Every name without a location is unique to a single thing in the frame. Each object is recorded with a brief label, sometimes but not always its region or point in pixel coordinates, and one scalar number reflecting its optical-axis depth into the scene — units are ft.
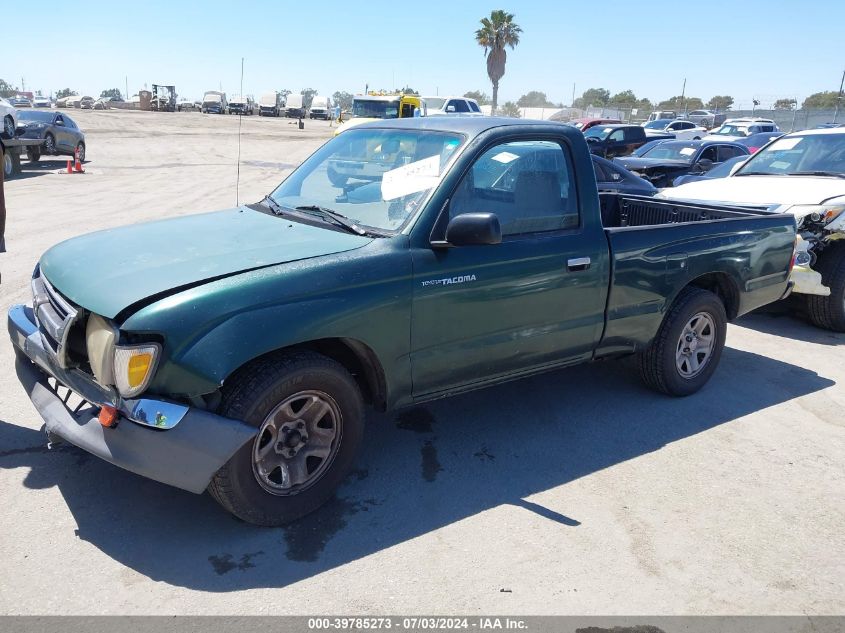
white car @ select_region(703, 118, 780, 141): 92.38
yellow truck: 81.05
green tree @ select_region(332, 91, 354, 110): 440.53
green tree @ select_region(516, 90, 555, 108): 375.66
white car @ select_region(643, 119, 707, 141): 93.72
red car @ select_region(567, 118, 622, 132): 92.89
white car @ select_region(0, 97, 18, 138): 54.03
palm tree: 198.80
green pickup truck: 9.92
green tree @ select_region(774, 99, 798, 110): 206.10
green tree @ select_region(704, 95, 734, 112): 265.73
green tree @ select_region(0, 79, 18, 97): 317.73
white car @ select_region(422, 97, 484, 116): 95.09
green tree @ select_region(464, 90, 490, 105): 302.04
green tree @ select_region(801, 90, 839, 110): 220.25
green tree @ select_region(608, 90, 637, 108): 320.54
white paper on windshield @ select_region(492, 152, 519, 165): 13.51
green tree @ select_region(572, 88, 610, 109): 361.10
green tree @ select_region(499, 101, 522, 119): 205.12
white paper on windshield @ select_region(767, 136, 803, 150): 28.73
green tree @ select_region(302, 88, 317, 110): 221.70
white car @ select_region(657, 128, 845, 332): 22.91
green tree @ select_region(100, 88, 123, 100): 429.79
